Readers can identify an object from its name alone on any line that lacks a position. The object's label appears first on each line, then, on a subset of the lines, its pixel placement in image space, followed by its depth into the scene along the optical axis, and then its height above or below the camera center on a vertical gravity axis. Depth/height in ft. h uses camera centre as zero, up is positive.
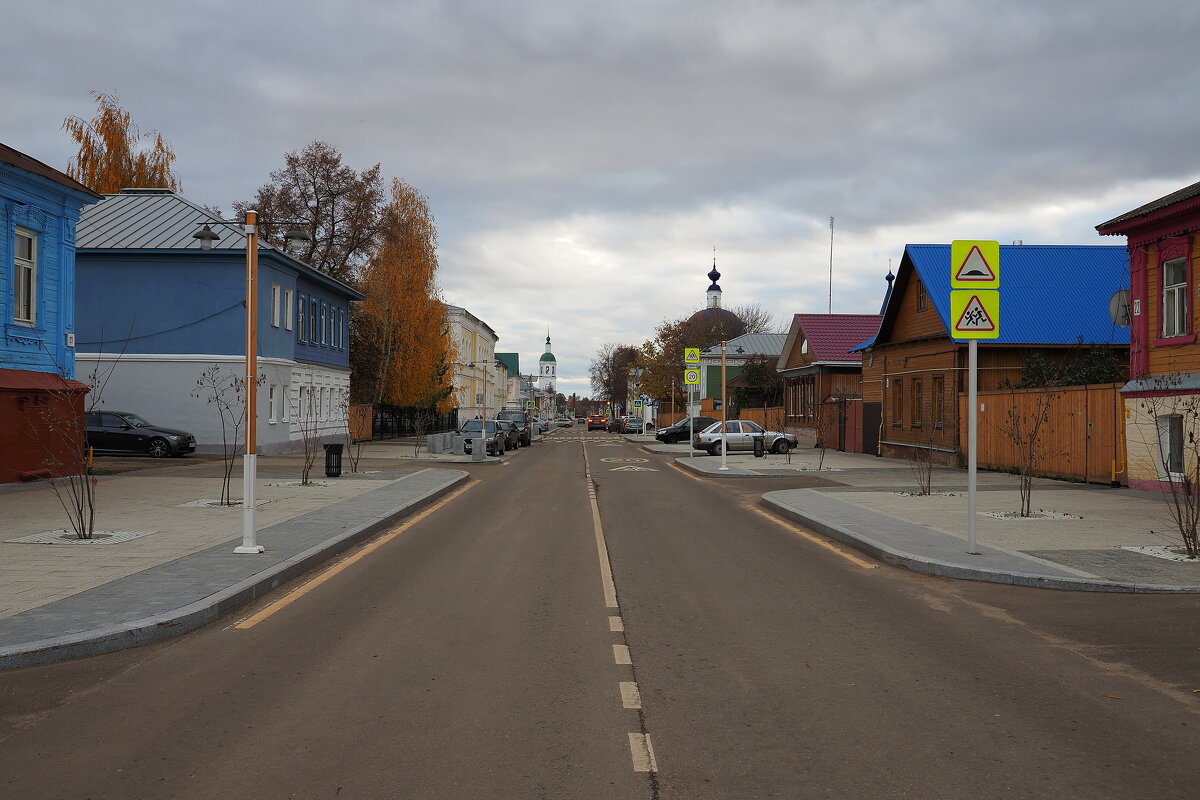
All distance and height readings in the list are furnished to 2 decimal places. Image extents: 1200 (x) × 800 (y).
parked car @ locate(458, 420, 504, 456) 124.98 -2.32
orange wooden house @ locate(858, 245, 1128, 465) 100.48 +10.54
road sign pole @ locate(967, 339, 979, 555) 36.30 -1.02
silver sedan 135.23 -2.59
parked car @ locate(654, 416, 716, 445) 175.22 -2.36
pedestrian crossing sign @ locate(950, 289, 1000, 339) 36.65 +4.23
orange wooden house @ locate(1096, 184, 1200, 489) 62.49 +6.27
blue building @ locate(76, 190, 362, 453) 112.78 +11.95
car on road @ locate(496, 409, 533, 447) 170.64 -0.73
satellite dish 76.13 +9.39
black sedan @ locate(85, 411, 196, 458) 100.99 -2.35
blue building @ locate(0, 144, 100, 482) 65.21 +8.43
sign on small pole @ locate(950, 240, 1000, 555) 36.68 +4.89
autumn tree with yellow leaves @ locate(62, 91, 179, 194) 146.41 +40.76
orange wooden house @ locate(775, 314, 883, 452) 137.90 +7.38
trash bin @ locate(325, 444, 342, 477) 77.87 -3.67
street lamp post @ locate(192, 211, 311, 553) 35.09 +0.69
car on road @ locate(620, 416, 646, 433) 277.23 -1.49
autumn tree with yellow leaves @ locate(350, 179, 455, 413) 163.12 +19.56
